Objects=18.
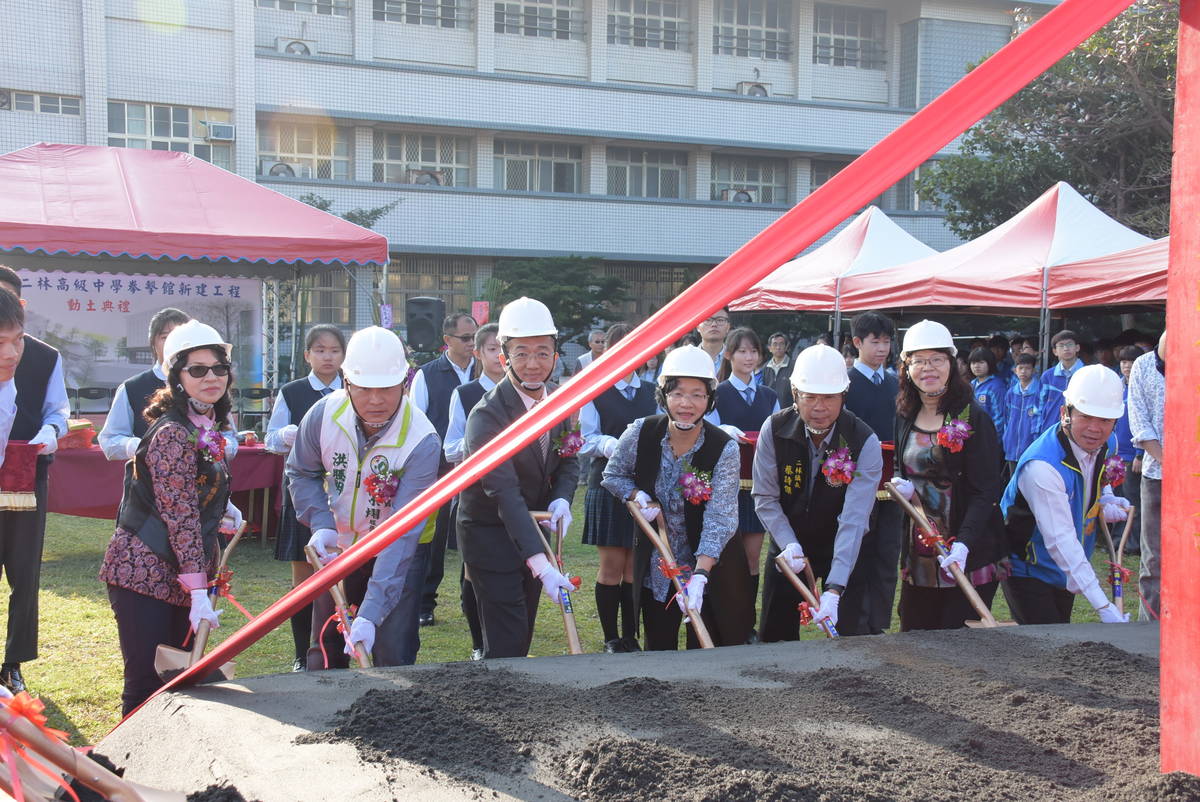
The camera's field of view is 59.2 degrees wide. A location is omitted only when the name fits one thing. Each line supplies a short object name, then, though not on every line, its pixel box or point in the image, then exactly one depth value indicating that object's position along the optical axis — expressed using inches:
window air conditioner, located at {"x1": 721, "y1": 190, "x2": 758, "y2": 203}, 940.6
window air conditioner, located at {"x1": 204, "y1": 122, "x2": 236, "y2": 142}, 769.6
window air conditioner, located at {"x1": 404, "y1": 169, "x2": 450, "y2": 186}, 858.8
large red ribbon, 69.3
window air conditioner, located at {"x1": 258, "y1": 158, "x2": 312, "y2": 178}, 808.3
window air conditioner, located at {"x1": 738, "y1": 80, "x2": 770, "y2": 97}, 946.1
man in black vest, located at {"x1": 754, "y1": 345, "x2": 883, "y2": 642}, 154.3
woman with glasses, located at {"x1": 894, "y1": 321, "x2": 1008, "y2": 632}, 151.2
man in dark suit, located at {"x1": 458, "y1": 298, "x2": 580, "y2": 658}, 137.0
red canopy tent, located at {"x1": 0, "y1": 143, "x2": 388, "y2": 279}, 331.3
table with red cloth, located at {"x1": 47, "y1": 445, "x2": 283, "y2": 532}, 241.3
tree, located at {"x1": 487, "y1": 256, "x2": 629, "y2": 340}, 742.5
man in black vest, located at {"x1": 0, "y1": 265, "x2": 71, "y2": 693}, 159.9
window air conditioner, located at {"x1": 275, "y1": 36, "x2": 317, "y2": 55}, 821.2
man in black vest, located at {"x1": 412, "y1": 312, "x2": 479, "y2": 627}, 234.7
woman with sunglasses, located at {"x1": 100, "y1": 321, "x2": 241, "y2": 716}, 119.3
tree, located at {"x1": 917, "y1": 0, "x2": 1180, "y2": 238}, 452.8
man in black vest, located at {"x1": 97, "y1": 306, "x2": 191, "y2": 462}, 171.9
